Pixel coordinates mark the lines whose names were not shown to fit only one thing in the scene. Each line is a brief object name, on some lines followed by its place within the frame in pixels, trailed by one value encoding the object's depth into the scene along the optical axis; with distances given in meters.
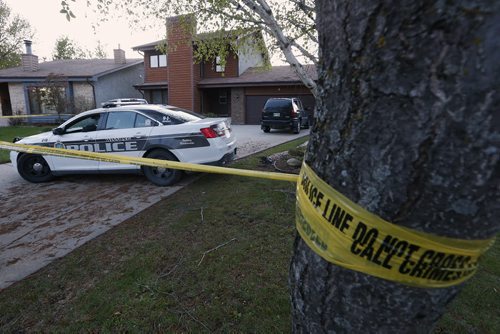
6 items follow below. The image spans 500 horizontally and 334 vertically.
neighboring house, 21.28
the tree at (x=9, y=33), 35.41
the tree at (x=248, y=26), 6.10
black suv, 15.97
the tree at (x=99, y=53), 59.74
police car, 6.21
